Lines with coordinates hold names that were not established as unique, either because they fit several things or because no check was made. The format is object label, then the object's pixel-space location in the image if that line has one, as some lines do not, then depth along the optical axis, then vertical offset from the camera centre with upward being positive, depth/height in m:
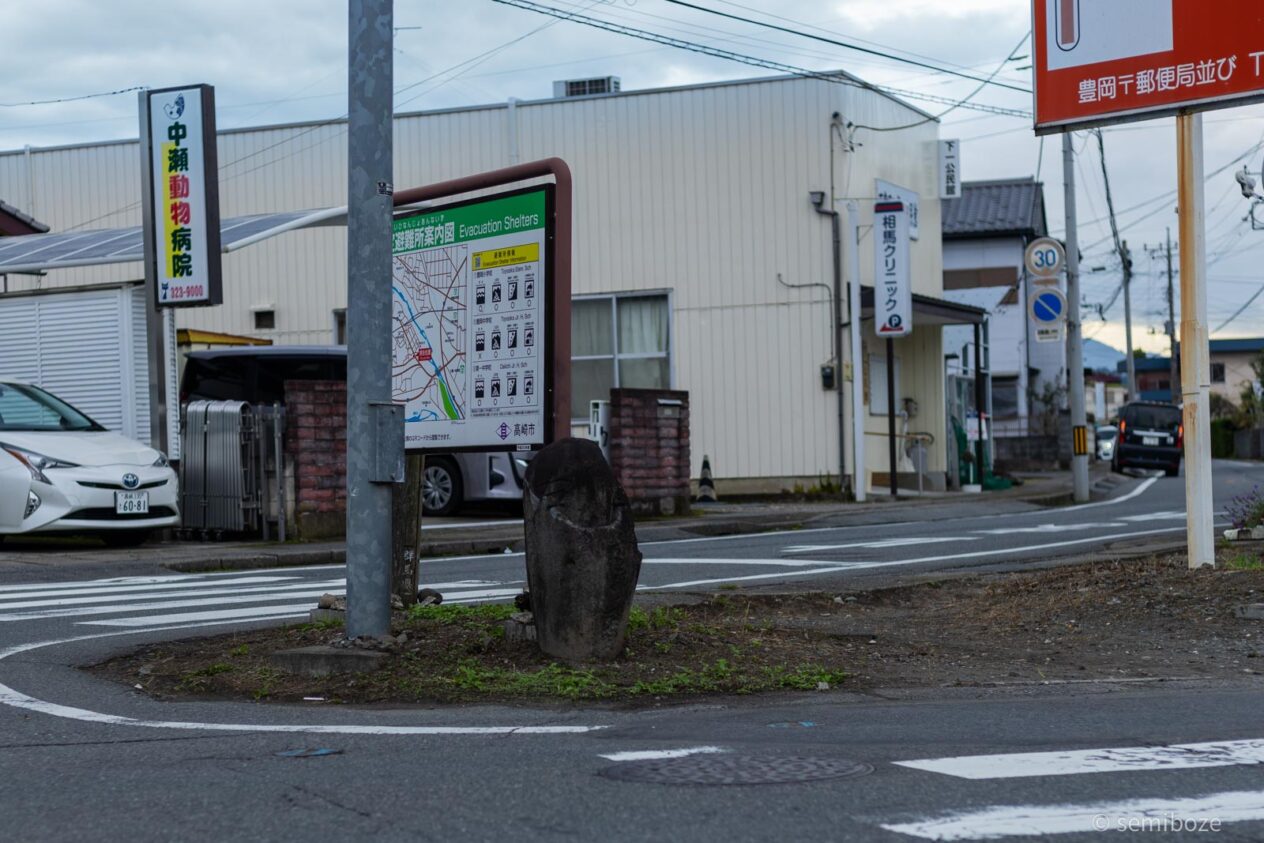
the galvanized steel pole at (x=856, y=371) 24.98 +0.95
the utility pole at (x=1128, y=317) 58.25 +4.69
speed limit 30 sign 26.53 +2.98
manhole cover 4.75 -1.12
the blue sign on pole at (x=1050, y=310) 26.20 +2.01
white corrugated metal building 26.02 +3.62
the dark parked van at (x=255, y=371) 18.14 +0.86
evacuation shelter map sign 7.97 +0.63
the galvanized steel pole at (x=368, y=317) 7.27 +0.60
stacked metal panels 16.28 -0.30
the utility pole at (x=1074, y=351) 26.78 +1.32
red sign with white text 9.77 +2.49
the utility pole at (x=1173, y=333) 64.56 +4.05
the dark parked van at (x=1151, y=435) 41.97 -0.38
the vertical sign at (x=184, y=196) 16.58 +2.79
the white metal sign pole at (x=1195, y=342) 10.08 +0.54
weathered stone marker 6.89 -0.55
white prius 14.27 -0.30
